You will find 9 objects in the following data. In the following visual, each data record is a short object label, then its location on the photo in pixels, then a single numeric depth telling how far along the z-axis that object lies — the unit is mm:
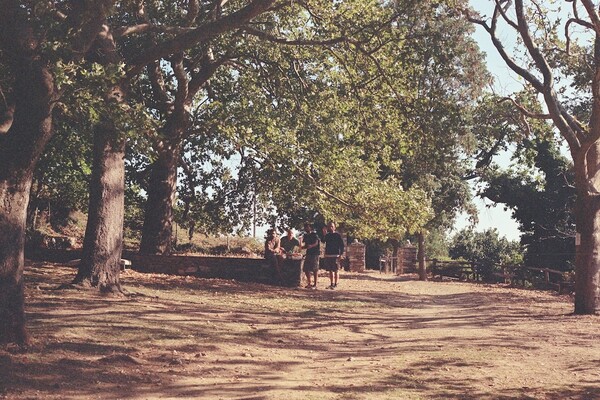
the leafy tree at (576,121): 15911
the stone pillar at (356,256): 38469
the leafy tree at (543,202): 35531
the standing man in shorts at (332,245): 20844
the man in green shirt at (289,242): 22903
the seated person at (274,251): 20562
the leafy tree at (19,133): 8477
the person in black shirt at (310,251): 20266
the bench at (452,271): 38125
